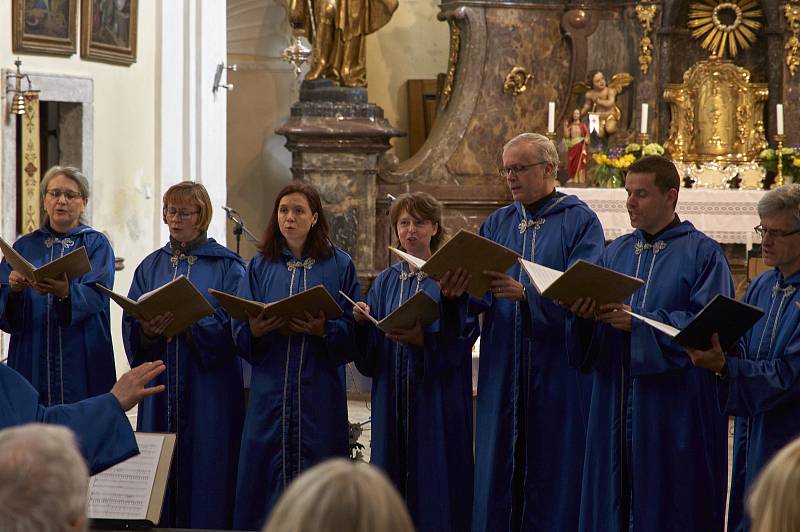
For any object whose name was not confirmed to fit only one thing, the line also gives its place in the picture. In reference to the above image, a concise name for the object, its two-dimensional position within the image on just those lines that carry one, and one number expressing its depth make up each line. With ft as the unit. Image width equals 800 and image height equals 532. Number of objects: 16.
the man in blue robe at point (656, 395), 15.48
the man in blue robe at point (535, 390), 17.06
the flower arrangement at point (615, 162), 41.47
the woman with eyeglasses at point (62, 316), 18.45
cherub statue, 43.65
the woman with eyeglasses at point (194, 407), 17.53
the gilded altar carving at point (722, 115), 42.91
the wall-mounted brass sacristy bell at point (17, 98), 27.81
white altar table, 39.81
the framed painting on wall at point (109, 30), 31.81
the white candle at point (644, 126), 42.47
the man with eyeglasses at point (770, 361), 14.40
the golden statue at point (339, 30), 41.52
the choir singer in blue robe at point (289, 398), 17.01
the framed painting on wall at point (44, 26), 28.89
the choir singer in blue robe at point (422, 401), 17.12
